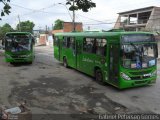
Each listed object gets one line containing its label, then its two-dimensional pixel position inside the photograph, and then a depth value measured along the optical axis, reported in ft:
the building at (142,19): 100.90
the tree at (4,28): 170.06
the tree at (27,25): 167.37
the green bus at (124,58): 18.09
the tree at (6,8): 14.15
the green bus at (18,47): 34.56
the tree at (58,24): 147.44
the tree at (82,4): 10.62
